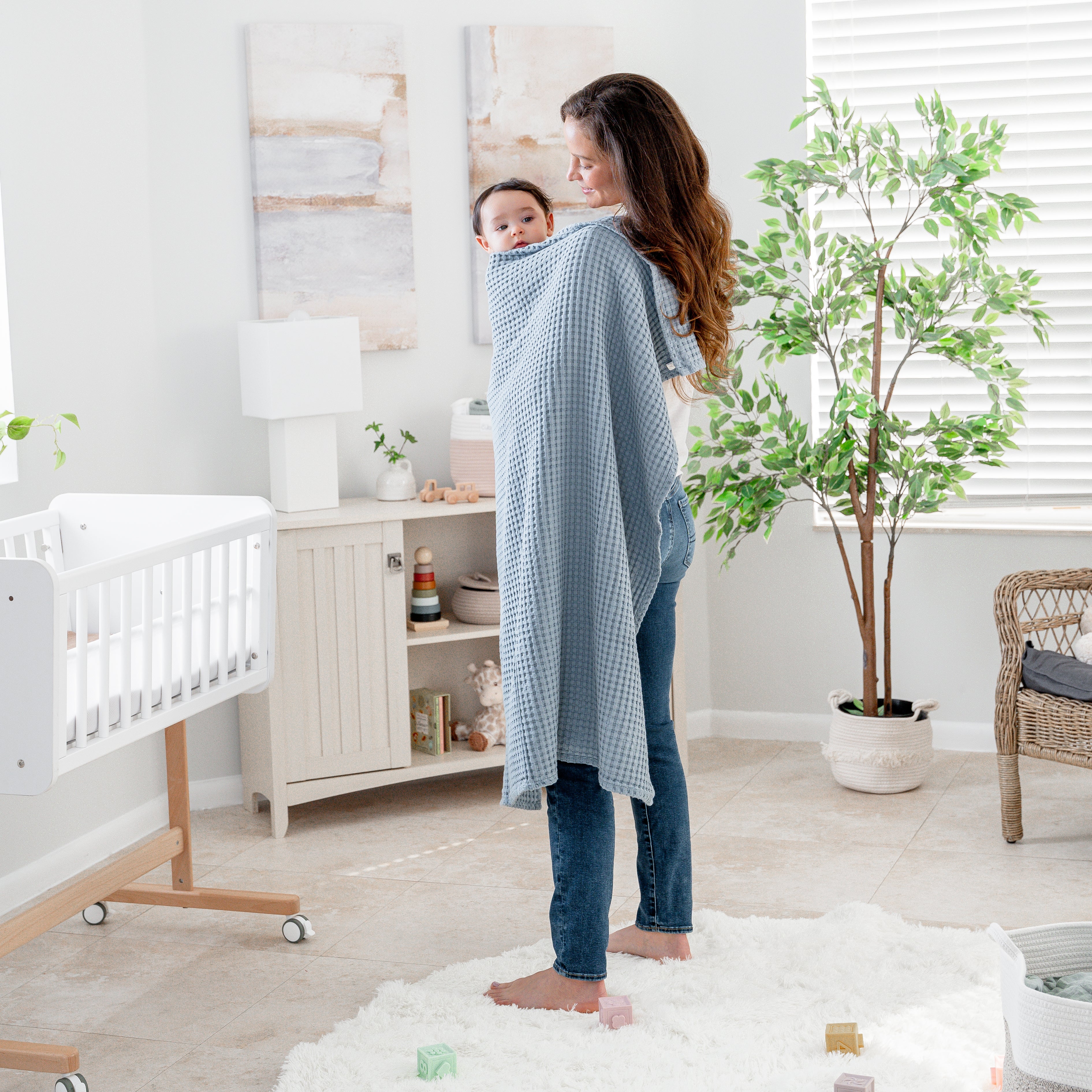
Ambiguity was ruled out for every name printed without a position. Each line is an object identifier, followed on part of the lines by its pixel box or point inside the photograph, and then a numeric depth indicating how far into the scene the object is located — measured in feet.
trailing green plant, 6.64
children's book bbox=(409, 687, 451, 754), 10.91
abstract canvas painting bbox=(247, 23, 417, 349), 10.65
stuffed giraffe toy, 11.05
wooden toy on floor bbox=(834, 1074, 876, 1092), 5.84
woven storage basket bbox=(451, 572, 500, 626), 10.94
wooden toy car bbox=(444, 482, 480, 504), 10.63
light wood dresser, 10.07
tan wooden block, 6.46
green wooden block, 6.33
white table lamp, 10.03
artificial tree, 10.03
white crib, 6.00
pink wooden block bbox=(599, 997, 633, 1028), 6.74
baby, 8.09
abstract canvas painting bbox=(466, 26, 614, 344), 11.18
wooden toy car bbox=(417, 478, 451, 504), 10.63
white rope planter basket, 10.63
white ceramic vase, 10.75
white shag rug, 6.32
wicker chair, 9.20
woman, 6.32
